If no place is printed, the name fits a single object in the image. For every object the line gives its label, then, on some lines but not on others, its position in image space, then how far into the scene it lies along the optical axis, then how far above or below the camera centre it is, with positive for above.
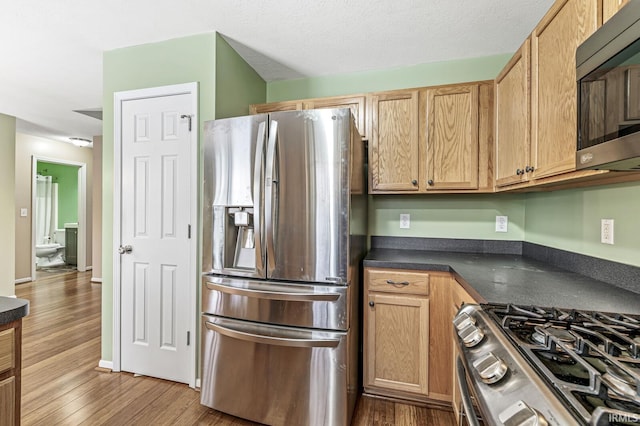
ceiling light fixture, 5.21 +1.16
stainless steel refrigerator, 1.64 -0.33
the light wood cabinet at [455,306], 1.57 -0.54
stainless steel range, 0.55 -0.34
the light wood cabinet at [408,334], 1.88 -0.77
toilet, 6.05 -0.87
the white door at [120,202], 2.14 +0.06
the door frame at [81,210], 5.71 -0.02
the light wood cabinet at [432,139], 2.14 +0.53
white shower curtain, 6.50 +0.00
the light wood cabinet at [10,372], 0.95 -0.53
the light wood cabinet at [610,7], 0.96 +0.67
